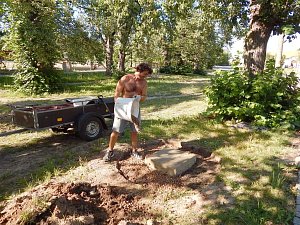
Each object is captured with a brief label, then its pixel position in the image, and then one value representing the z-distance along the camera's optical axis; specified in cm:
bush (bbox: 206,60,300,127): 707
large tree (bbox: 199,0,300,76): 708
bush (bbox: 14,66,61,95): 1382
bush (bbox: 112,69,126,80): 2086
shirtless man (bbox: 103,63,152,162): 506
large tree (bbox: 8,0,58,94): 1291
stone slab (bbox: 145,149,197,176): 452
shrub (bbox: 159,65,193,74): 3359
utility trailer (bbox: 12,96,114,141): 558
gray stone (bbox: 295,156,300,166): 482
